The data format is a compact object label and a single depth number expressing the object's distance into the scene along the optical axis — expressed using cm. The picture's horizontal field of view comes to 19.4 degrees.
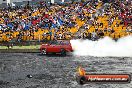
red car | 4441
